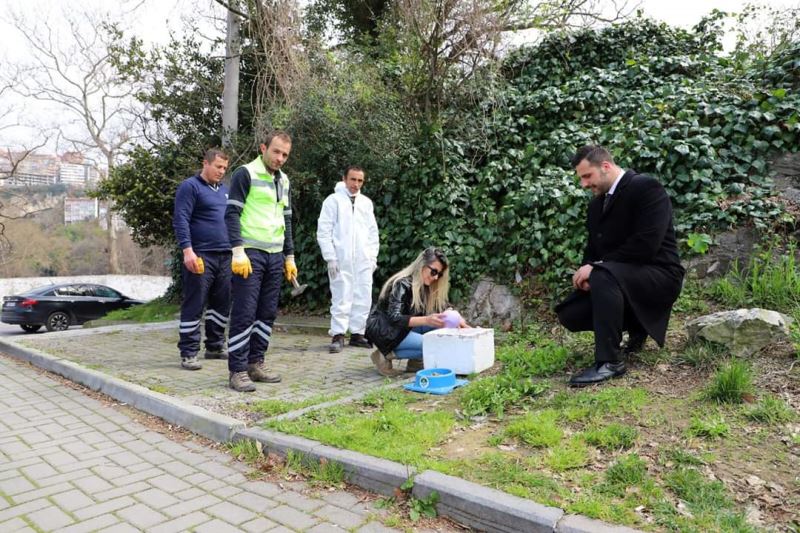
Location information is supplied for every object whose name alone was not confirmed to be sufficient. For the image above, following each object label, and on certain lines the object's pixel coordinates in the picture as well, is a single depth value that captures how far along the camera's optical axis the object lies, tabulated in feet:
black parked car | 47.50
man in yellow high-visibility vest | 14.47
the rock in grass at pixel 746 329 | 12.28
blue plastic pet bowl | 13.58
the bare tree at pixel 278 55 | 29.04
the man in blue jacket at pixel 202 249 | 17.47
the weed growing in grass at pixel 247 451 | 10.54
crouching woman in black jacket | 15.55
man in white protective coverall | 20.59
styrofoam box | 14.46
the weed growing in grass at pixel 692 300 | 16.81
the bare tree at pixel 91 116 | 85.10
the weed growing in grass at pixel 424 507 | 8.16
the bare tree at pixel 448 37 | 24.52
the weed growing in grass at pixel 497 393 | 11.78
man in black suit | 12.41
